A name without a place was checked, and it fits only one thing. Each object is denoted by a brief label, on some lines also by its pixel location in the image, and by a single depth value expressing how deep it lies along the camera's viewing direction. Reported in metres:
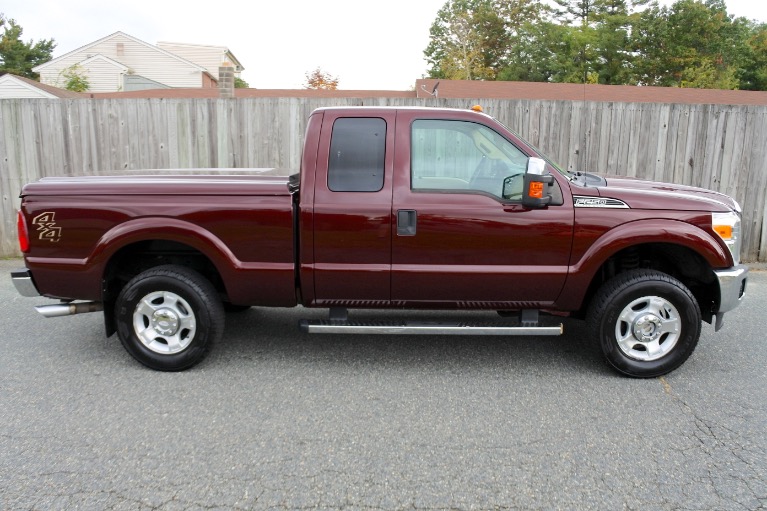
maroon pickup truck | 4.23
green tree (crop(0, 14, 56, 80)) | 46.38
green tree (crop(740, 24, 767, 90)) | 36.53
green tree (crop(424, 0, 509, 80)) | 43.75
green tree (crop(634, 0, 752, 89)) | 32.41
